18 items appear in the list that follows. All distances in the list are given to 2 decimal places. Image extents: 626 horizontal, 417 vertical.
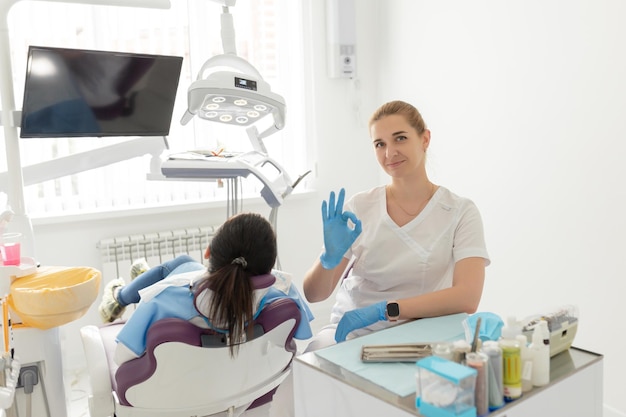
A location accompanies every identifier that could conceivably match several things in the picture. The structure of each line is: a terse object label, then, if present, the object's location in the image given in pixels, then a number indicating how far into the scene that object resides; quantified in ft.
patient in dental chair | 4.99
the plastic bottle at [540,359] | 3.53
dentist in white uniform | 5.76
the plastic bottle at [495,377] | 3.30
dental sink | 5.14
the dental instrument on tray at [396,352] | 4.00
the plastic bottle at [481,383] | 3.21
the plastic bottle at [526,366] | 3.50
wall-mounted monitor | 5.86
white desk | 3.49
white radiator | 10.28
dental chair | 4.94
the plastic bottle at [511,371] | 3.38
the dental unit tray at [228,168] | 7.33
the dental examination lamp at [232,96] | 6.27
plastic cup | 5.41
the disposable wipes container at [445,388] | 3.10
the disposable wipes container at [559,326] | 3.88
